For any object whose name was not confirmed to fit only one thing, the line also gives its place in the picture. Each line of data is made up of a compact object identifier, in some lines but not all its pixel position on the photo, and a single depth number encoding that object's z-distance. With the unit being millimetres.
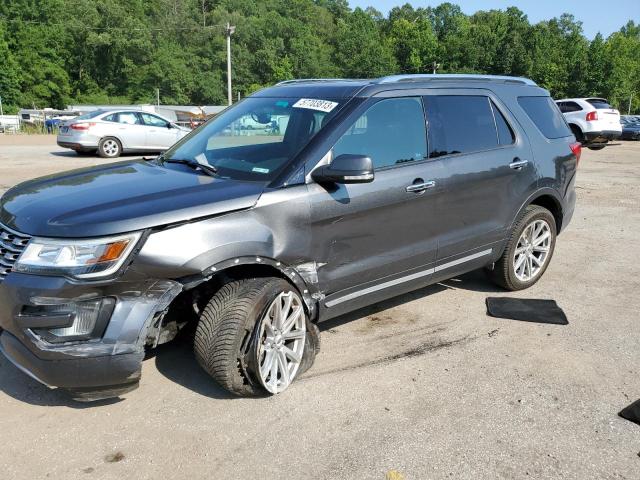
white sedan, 16203
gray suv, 2830
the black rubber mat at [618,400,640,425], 3188
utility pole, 35875
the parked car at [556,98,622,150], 20969
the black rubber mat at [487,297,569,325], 4648
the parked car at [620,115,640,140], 30547
